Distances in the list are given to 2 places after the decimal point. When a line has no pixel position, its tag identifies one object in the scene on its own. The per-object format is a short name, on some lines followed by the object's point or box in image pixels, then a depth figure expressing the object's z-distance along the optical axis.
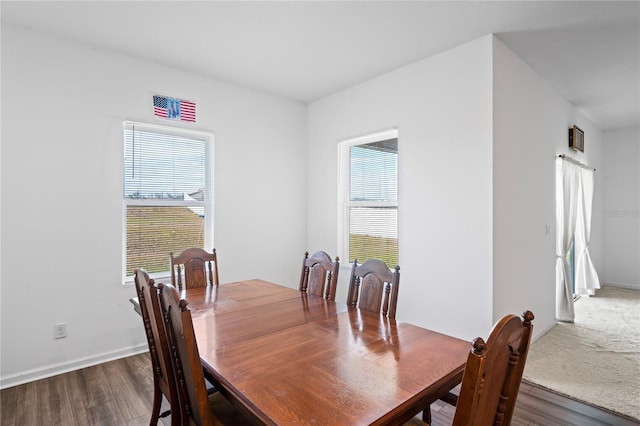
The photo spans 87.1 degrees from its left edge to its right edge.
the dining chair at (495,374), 0.78
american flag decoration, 3.23
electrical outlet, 2.71
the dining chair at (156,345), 1.46
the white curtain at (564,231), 3.94
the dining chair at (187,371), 1.15
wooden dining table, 1.03
